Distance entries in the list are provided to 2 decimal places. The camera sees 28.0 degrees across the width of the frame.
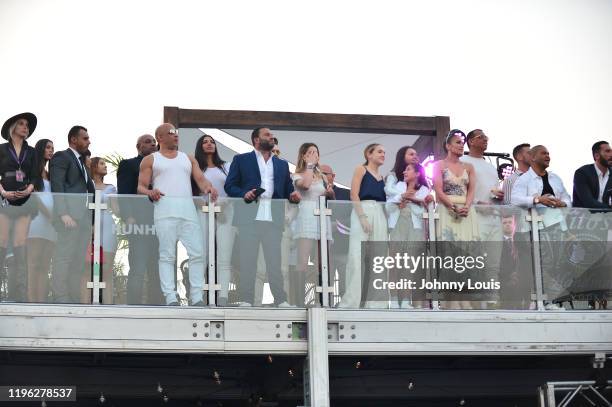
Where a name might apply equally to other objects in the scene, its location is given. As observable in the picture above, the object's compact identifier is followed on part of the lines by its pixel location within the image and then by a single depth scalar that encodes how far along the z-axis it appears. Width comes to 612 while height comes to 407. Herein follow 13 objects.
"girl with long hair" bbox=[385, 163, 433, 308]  11.52
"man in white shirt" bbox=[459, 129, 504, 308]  11.73
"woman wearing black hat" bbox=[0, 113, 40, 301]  10.97
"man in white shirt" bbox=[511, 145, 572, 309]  11.90
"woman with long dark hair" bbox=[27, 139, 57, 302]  10.97
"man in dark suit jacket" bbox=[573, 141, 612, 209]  12.27
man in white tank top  11.12
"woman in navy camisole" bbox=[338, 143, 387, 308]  11.39
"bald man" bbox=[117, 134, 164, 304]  11.07
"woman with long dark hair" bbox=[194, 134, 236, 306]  11.20
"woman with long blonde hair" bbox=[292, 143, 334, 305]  11.34
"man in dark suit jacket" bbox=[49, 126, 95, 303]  10.99
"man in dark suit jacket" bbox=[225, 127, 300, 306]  11.28
